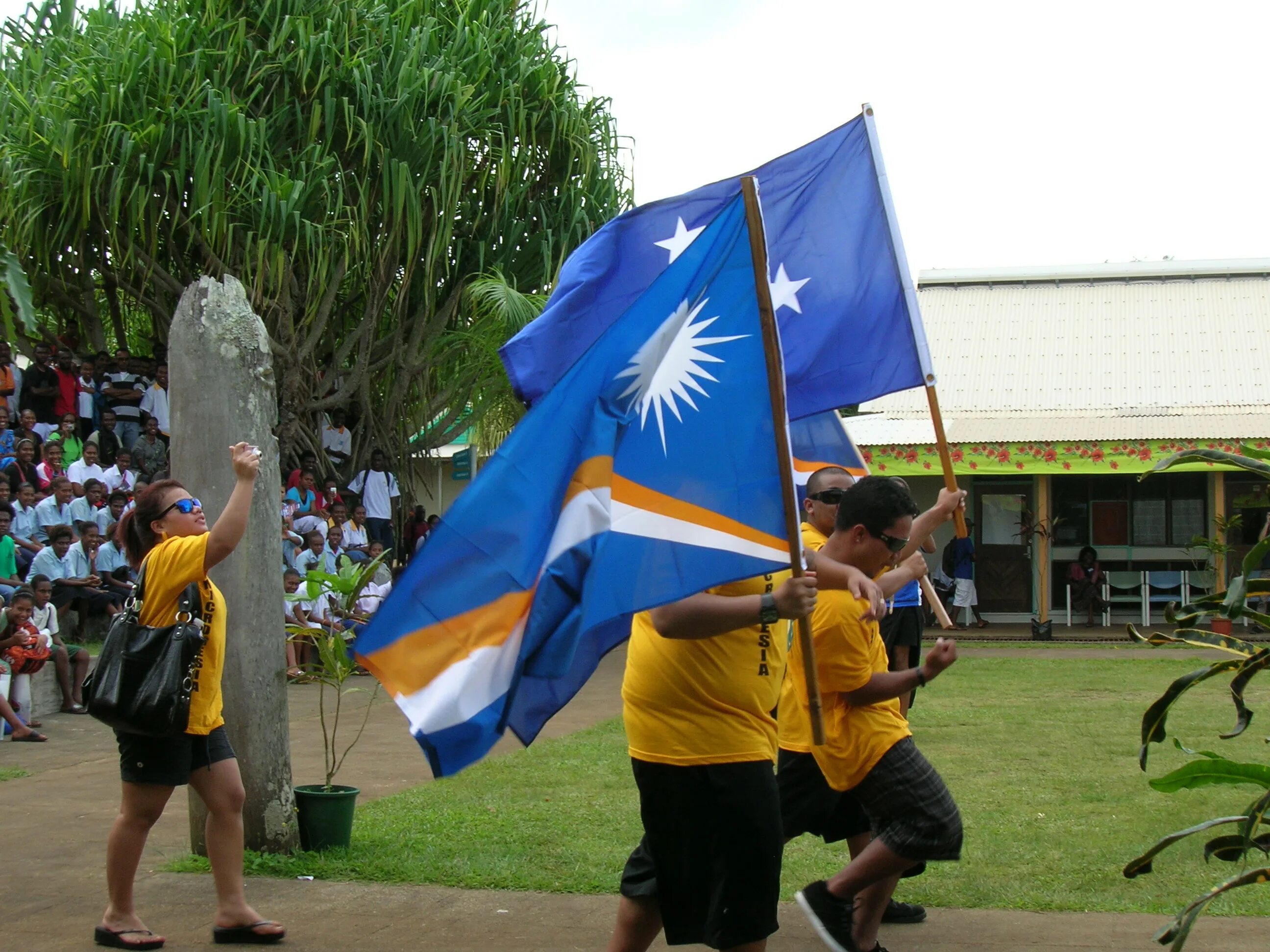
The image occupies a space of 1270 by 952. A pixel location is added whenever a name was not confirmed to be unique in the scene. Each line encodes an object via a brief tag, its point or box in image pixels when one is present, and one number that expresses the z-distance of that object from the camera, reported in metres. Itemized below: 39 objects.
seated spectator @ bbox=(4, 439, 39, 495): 14.60
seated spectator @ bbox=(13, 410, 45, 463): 15.77
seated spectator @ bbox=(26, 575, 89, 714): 11.48
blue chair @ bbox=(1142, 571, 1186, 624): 21.73
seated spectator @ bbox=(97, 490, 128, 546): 14.86
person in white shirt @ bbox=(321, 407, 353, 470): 19.92
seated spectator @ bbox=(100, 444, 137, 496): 15.66
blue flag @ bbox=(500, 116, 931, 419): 4.80
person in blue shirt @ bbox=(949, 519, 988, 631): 21.52
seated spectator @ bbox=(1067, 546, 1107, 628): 22.16
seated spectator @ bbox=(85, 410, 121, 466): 16.53
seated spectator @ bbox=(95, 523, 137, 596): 14.09
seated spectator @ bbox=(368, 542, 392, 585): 15.78
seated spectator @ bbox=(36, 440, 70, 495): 14.98
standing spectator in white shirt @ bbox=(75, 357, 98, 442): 17.00
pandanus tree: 16.36
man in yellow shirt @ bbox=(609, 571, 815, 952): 3.71
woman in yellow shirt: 4.95
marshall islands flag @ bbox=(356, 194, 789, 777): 3.72
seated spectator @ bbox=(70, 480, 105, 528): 14.59
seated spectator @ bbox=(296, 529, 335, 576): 15.45
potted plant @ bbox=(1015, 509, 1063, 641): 20.41
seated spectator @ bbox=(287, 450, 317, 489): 17.91
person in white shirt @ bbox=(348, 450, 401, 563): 19.55
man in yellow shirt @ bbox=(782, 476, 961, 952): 4.61
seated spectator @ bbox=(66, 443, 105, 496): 15.55
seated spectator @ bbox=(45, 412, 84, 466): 16.05
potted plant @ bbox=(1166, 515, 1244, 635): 19.72
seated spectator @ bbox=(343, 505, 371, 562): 16.84
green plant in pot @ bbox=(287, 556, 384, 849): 6.40
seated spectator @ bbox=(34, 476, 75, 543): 14.24
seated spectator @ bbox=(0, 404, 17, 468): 15.16
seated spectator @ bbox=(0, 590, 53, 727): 10.71
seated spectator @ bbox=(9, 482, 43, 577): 13.88
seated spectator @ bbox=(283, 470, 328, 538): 17.00
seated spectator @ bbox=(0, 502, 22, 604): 12.73
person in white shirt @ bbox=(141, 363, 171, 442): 17.45
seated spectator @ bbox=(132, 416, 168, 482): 16.48
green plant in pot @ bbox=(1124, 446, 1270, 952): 2.70
